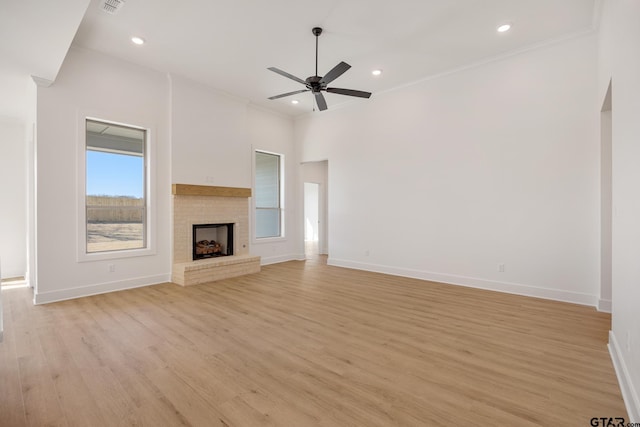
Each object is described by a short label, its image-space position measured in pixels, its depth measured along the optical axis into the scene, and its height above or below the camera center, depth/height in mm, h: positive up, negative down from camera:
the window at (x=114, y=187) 4656 +411
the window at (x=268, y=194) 7141 +426
